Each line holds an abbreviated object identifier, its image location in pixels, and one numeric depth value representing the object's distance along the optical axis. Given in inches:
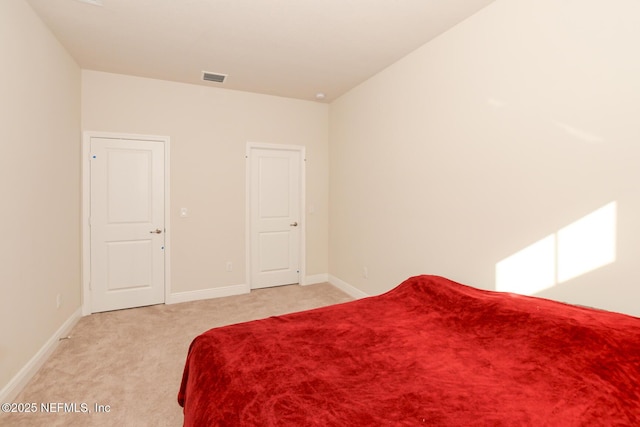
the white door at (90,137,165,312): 145.1
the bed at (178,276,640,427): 43.5
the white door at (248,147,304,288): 177.2
